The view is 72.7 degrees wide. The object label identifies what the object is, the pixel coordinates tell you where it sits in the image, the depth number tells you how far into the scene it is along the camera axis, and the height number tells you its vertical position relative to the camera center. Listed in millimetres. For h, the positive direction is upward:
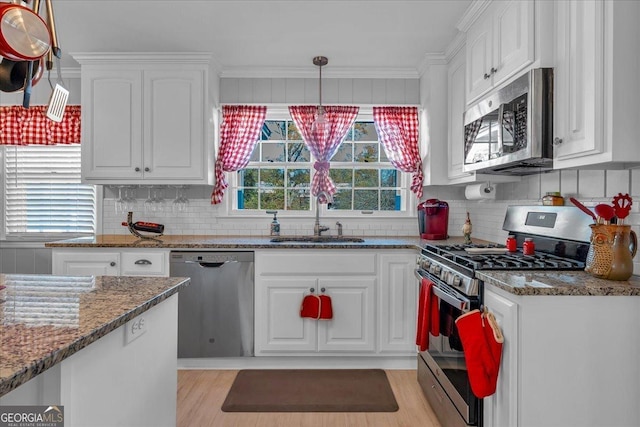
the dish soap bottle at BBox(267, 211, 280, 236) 3672 -156
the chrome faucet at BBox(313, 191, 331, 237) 3619 -118
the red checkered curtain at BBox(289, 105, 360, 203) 3689 +663
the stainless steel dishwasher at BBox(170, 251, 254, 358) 3027 -649
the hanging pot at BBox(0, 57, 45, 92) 1242 +386
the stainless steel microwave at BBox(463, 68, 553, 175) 1907 +415
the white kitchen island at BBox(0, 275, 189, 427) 920 -347
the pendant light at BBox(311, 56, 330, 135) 3449 +746
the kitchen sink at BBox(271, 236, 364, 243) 3443 -236
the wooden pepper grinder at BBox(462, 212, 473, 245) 2872 -124
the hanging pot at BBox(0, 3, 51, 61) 1076 +444
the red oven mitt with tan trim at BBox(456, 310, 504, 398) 1658 -541
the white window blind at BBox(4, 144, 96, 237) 3801 +126
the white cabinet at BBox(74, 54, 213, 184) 3367 +744
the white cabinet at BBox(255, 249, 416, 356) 3047 -641
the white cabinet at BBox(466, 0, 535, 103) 1987 +872
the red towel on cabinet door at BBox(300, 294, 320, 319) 2986 -670
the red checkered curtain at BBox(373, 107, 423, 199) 3672 +644
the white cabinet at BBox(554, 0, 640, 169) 1571 +486
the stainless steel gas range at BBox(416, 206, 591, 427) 1908 -315
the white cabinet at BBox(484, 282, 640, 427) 1554 -530
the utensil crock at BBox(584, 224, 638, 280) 1644 -146
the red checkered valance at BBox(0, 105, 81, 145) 3666 +663
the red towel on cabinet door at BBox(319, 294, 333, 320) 2994 -683
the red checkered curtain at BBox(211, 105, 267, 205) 3656 +610
